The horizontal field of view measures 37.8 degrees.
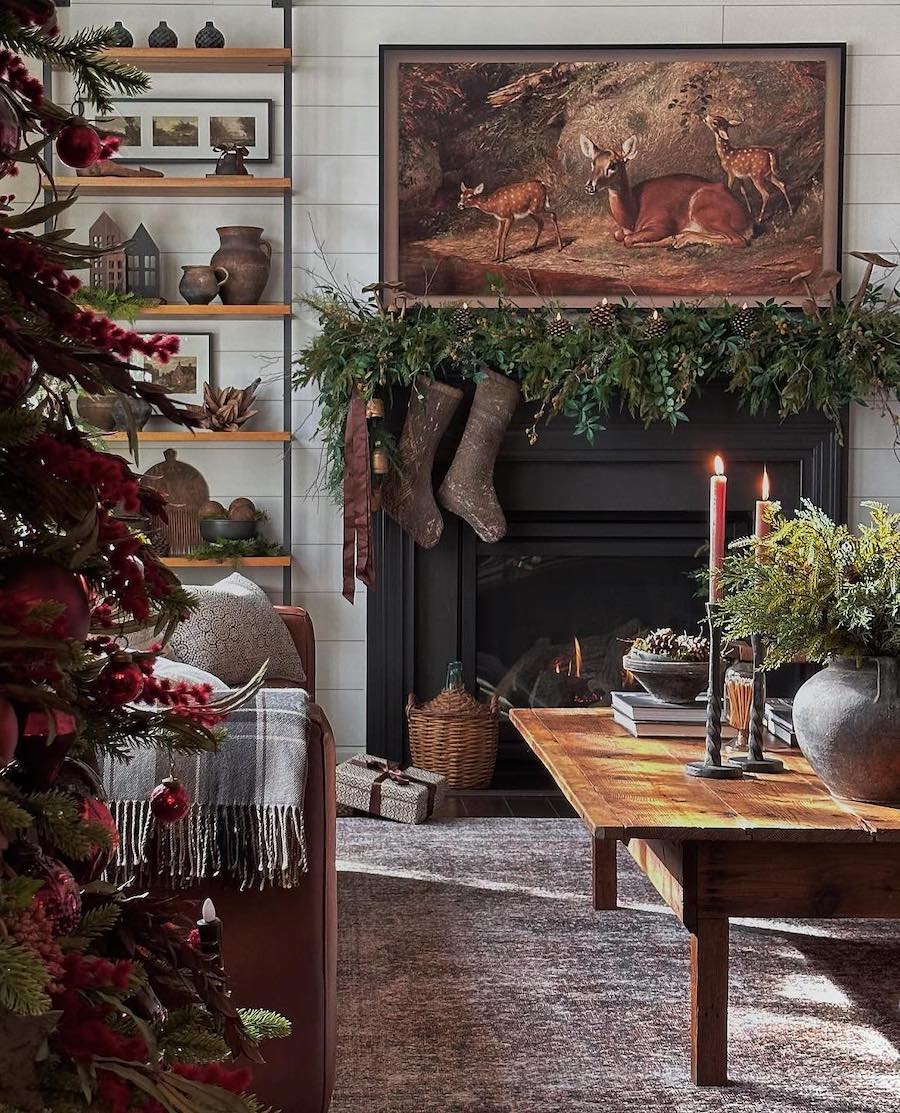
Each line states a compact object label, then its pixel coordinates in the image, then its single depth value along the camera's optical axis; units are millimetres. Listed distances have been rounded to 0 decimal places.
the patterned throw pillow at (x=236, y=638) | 3008
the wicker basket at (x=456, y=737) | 4520
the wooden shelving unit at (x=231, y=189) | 4551
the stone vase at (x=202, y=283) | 4617
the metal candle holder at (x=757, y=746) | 2463
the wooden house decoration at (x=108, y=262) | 4586
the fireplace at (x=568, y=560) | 4629
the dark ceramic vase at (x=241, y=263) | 4633
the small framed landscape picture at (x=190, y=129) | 4727
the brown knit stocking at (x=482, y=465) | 4488
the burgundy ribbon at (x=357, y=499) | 4402
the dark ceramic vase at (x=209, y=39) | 4562
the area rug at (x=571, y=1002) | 2084
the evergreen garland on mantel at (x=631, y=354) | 4391
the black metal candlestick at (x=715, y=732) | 2342
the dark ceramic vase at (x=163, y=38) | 4586
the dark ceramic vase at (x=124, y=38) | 4464
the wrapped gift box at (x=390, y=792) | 4059
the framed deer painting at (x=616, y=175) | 4715
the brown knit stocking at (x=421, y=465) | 4500
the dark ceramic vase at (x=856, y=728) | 2102
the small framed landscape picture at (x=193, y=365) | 4758
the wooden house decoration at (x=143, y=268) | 4684
